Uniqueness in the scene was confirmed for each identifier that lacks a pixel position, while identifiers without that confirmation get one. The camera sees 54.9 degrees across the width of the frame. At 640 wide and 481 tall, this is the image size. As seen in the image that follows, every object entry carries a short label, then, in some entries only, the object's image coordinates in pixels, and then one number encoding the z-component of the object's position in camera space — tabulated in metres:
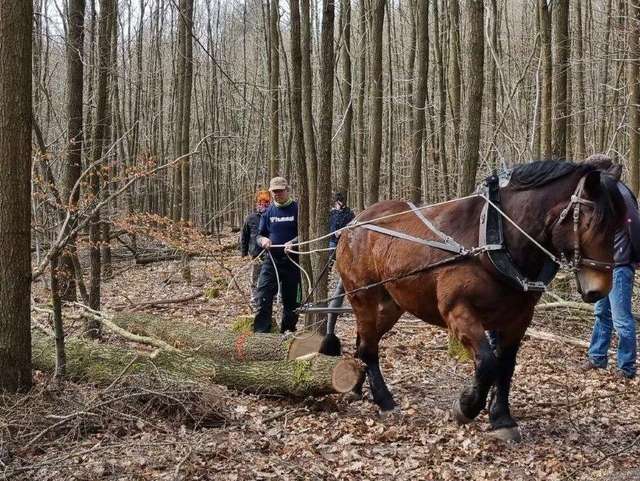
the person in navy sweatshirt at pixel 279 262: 8.20
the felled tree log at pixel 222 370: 5.68
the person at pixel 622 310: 5.94
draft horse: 4.20
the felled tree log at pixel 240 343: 6.85
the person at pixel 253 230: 10.59
